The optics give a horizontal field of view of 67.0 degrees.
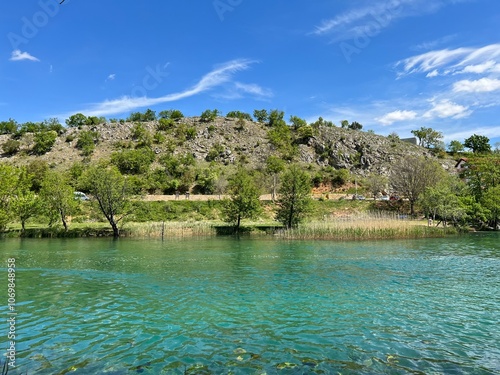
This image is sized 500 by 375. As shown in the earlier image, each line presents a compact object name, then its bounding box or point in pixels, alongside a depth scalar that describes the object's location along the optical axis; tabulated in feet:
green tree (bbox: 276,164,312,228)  156.56
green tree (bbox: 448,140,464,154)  410.72
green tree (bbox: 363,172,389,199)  263.90
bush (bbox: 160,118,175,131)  406.21
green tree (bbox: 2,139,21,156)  345.51
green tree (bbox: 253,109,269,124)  450.30
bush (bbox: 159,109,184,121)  439.22
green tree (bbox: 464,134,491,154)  402.11
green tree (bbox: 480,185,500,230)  156.15
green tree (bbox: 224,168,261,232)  158.50
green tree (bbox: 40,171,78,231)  153.69
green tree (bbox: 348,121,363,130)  471.54
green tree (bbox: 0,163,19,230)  147.23
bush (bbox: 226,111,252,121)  452.02
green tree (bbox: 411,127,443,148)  418.72
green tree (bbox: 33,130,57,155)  343.69
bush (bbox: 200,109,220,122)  433.07
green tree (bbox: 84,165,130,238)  154.78
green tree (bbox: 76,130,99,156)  342.64
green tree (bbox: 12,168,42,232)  150.10
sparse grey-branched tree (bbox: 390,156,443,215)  215.72
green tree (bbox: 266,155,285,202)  270.30
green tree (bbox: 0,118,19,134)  394.11
